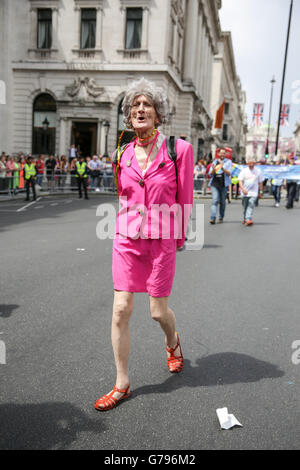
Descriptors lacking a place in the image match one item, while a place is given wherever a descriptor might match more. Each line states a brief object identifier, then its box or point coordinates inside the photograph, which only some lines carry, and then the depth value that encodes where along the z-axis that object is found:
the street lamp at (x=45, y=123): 31.91
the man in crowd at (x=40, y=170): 21.70
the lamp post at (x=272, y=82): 61.62
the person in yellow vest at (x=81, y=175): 20.29
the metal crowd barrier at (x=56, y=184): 18.69
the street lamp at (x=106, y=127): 29.16
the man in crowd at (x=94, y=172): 23.86
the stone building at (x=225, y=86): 66.69
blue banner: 20.48
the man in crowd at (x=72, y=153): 28.59
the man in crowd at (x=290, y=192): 19.55
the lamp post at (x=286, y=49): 30.17
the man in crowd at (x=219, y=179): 12.84
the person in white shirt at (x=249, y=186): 12.72
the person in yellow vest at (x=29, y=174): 18.23
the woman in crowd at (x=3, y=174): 18.19
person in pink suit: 3.07
